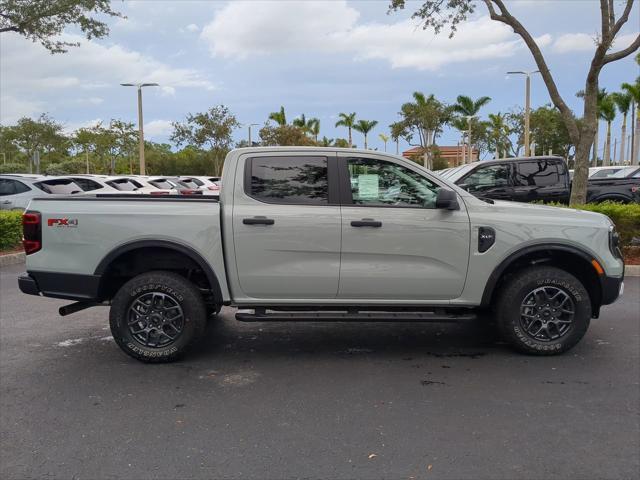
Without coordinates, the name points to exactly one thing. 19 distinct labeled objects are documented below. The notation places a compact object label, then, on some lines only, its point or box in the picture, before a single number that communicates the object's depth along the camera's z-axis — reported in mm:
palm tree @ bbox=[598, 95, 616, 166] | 44938
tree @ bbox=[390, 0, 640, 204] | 10750
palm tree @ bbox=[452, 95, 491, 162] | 41188
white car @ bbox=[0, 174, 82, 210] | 13348
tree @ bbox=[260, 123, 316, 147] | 48522
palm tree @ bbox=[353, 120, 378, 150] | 58531
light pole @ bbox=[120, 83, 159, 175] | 26266
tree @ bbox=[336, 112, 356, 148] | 58312
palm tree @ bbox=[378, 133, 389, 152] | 71219
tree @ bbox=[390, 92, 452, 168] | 42469
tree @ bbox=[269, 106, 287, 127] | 52338
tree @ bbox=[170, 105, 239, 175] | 38469
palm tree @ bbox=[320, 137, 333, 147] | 66912
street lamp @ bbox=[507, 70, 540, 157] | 26297
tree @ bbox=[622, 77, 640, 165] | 38000
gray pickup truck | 4641
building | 70350
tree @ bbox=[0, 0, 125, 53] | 14430
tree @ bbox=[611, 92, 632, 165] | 44000
